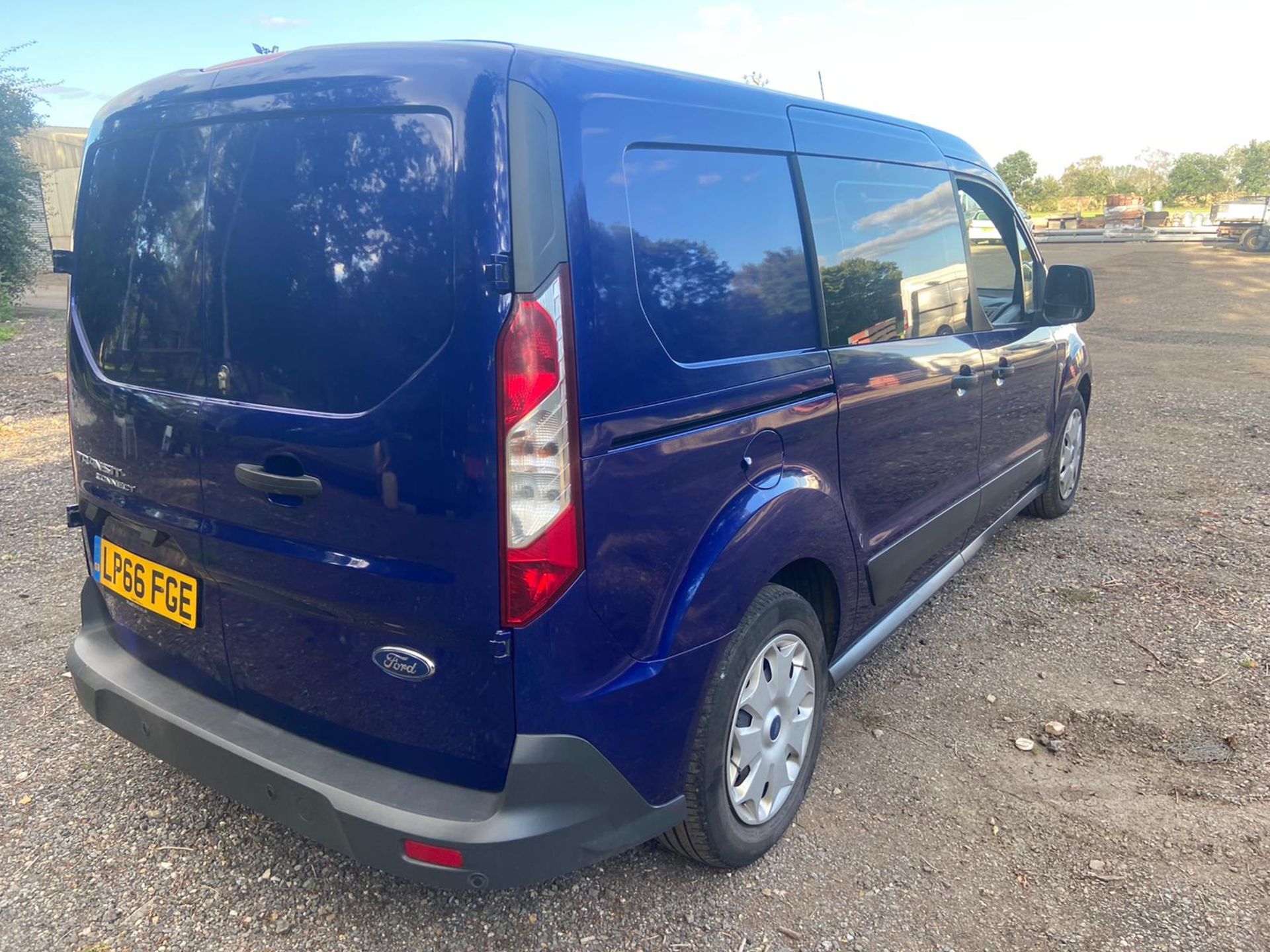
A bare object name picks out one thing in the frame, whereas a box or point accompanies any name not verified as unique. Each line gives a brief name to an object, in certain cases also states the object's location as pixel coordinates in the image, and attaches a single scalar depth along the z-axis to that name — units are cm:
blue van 174
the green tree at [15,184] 1441
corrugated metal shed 2250
